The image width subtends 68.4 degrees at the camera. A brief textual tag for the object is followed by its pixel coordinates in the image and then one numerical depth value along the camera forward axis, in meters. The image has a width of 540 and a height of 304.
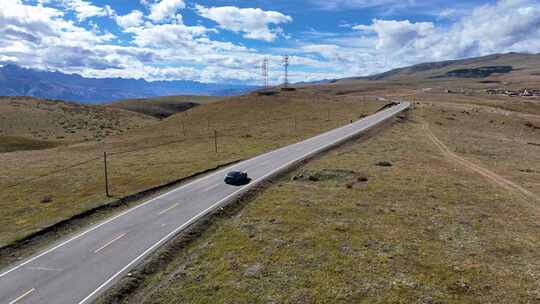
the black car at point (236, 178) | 38.80
